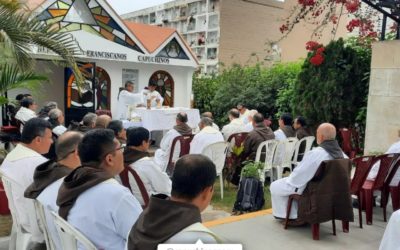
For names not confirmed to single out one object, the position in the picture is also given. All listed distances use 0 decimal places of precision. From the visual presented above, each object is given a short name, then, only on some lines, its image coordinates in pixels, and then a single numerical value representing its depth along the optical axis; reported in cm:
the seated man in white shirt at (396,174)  504
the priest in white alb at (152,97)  1109
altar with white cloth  1025
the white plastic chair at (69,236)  207
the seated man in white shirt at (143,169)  367
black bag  518
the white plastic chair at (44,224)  257
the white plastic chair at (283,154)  662
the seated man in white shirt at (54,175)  256
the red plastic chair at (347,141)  823
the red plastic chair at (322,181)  417
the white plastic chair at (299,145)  698
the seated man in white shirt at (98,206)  229
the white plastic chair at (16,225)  307
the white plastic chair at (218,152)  611
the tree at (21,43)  495
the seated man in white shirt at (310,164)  427
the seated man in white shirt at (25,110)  712
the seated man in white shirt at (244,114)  972
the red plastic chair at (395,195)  507
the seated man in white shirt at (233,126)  800
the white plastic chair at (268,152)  636
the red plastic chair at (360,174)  468
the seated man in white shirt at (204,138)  638
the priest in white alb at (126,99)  1143
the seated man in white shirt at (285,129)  721
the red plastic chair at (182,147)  652
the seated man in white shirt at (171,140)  657
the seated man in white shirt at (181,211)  171
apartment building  5519
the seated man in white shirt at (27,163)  309
